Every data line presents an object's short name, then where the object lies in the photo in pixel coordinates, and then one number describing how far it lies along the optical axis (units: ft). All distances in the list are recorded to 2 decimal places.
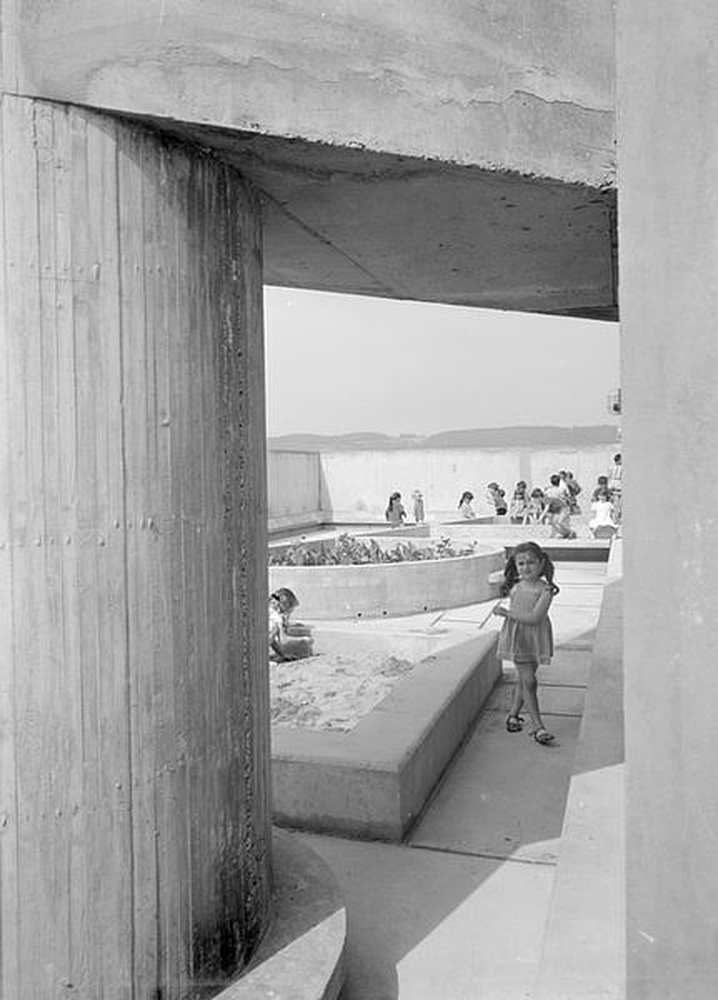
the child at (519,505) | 72.79
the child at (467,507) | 75.36
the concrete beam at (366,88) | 8.25
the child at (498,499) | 76.76
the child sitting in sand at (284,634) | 26.63
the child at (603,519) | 59.11
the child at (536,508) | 71.49
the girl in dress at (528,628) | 20.53
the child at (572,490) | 73.85
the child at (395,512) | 75.92
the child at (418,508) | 87.35
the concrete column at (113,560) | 8.07
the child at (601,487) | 62.49
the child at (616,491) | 67.85
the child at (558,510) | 60.08
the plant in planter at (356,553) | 41.11
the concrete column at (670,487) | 7.34
